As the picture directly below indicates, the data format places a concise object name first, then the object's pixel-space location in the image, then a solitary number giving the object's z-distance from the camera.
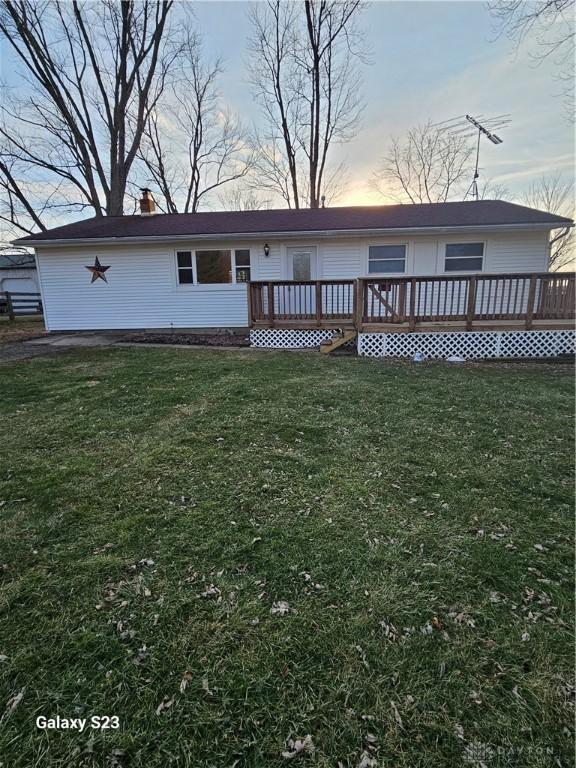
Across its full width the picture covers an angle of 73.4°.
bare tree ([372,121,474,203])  22.53
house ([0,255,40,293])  26.48
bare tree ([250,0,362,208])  18.94
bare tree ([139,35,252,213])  21.48
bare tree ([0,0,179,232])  16.83
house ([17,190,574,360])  9.30
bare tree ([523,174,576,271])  23.64
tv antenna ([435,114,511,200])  16.12
